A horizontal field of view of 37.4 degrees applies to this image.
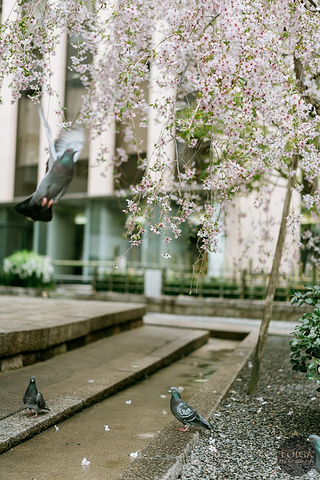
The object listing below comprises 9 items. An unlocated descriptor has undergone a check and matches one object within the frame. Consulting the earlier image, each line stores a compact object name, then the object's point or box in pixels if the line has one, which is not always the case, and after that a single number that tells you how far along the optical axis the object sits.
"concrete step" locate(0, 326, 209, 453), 3.95
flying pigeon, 6.01
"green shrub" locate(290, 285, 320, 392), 3.76
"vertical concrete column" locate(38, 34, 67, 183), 18.30
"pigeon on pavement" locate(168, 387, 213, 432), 3.60
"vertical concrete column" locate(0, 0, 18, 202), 20.41
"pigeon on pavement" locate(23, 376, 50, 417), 3.84
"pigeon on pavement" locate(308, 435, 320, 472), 2.91
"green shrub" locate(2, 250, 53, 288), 15.22
